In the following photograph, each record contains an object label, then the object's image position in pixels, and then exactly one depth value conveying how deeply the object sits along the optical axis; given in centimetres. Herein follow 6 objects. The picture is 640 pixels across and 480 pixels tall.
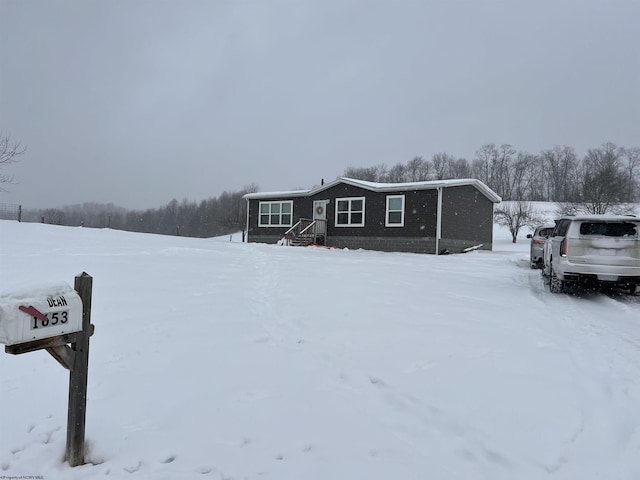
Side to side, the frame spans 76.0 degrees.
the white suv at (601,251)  765
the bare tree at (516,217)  3709
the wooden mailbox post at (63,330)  212
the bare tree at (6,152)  1711
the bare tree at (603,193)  3112
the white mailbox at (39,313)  209
